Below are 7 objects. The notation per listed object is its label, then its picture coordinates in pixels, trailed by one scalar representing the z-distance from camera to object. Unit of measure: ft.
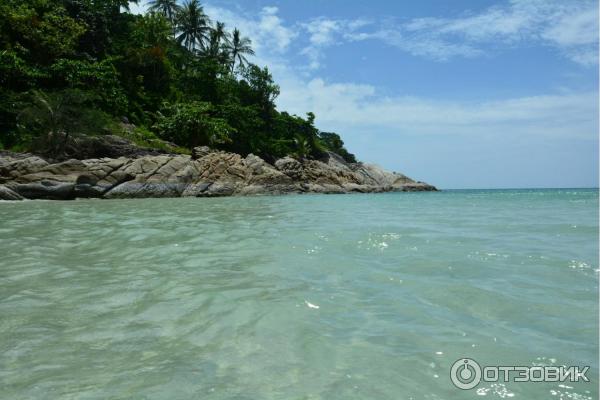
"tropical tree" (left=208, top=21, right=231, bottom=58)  159.94
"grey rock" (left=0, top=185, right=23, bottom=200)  53.47
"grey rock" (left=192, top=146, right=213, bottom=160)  90.02
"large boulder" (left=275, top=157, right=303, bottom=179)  112.71
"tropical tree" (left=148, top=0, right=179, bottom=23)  168.96
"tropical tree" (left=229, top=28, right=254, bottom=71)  170.91
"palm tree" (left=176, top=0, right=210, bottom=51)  160.04
